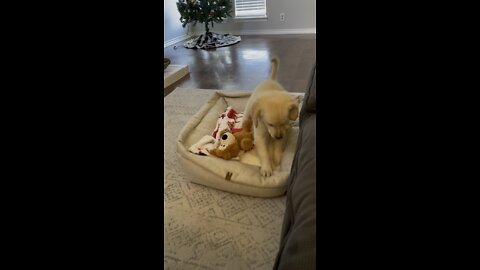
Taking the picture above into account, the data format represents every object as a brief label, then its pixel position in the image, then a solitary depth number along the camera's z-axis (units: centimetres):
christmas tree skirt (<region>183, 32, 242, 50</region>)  467
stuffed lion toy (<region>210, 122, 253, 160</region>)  160
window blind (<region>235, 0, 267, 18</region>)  530
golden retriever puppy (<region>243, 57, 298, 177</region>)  153
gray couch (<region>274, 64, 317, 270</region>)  55
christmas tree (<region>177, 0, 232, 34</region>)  458
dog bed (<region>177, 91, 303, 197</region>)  145
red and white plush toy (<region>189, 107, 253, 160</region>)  161
